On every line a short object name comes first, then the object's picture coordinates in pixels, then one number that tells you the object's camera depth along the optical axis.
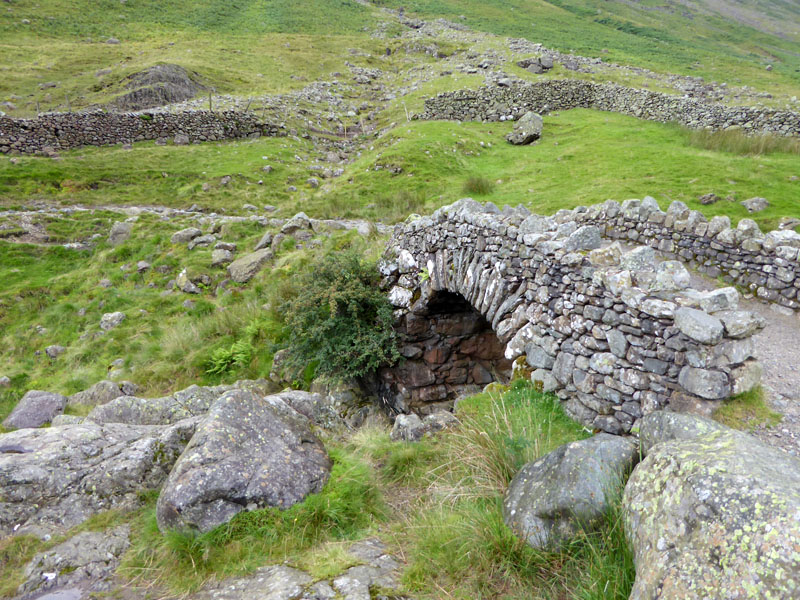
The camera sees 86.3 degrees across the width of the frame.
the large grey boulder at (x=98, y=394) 9.77
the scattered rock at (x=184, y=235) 18.03
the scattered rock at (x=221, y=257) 16.31
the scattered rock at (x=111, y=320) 14.03
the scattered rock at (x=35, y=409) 9.05
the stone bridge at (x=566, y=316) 5.12
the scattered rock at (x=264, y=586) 3.54
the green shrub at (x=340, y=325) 10.64
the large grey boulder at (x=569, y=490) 3.50
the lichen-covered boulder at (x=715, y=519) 2.25
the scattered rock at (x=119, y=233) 18.91
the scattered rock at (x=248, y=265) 15.30
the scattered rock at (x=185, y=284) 15.12
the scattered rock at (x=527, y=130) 27.50
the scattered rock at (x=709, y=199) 14.31
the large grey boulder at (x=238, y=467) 4.33
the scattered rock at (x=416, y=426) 6.80
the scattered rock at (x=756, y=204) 13.28
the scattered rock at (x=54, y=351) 13.13
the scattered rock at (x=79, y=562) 3.93
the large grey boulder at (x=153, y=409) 7.46
